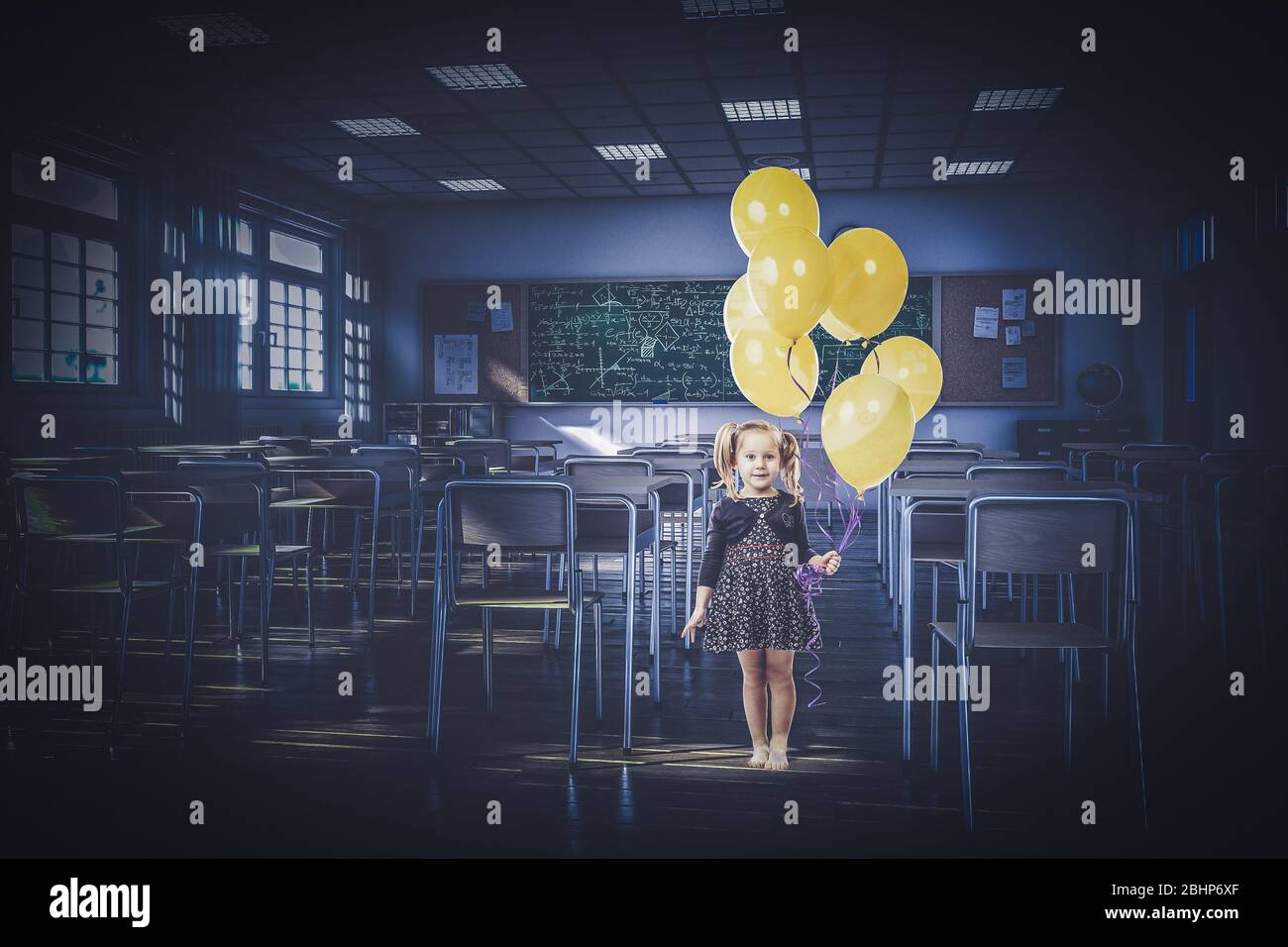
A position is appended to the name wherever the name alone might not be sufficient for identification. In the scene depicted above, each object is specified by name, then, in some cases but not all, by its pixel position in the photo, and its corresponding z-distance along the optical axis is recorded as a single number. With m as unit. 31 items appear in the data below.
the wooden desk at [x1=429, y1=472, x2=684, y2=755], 2.53
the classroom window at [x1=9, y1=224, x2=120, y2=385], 5.72
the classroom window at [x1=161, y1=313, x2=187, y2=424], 6.79
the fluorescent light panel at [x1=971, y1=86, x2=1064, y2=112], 6.36
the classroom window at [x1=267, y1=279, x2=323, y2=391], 8.30
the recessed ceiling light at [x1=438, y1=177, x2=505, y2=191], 8.77
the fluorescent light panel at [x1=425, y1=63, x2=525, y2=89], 5.99
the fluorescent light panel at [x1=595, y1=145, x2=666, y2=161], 7.68
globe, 8.36
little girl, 2.32
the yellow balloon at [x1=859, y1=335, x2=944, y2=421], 4.34
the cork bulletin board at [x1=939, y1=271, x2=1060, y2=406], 8.81
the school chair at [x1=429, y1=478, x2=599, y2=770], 2.48
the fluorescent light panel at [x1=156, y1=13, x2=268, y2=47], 5.25
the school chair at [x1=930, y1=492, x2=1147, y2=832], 2.10
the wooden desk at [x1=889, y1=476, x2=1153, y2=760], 2.48
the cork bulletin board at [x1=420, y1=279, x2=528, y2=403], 9.56
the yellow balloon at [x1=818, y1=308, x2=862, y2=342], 4.09
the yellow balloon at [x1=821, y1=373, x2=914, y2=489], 3.26
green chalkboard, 9.27
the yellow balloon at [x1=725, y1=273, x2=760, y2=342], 4.26
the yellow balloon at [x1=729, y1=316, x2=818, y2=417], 4.18
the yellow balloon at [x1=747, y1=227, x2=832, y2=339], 3.49
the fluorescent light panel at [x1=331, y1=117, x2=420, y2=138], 7.04
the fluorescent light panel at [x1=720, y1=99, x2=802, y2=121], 6.62
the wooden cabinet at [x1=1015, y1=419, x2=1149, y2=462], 8.42
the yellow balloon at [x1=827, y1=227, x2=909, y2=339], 3.69
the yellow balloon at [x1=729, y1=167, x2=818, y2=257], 4.00
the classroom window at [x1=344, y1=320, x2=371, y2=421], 9.31
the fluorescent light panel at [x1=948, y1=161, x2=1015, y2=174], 8.11
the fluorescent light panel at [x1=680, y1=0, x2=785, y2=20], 5.09
